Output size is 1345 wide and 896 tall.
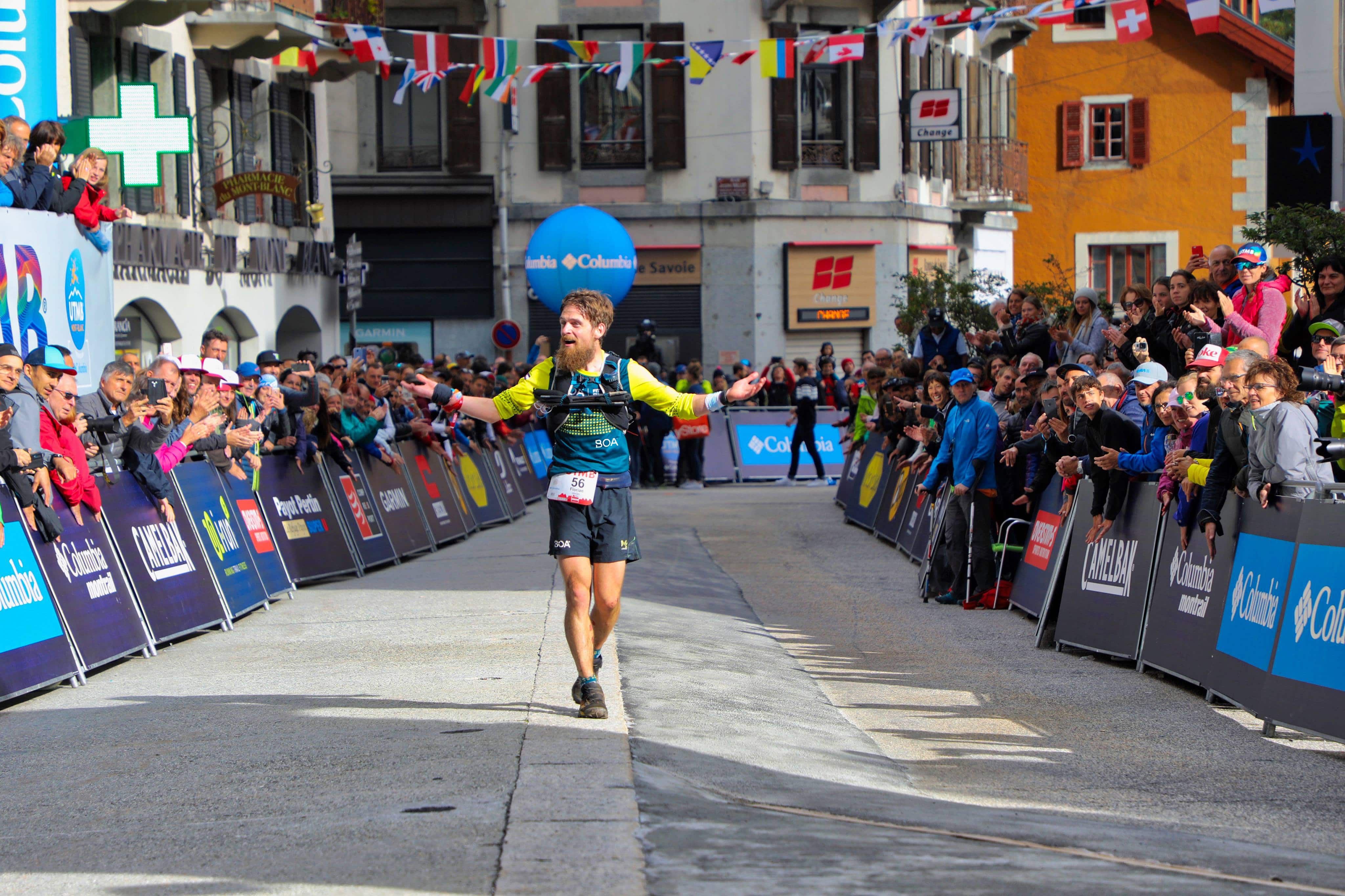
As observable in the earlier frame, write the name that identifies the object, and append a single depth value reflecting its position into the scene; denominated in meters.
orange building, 40.84
